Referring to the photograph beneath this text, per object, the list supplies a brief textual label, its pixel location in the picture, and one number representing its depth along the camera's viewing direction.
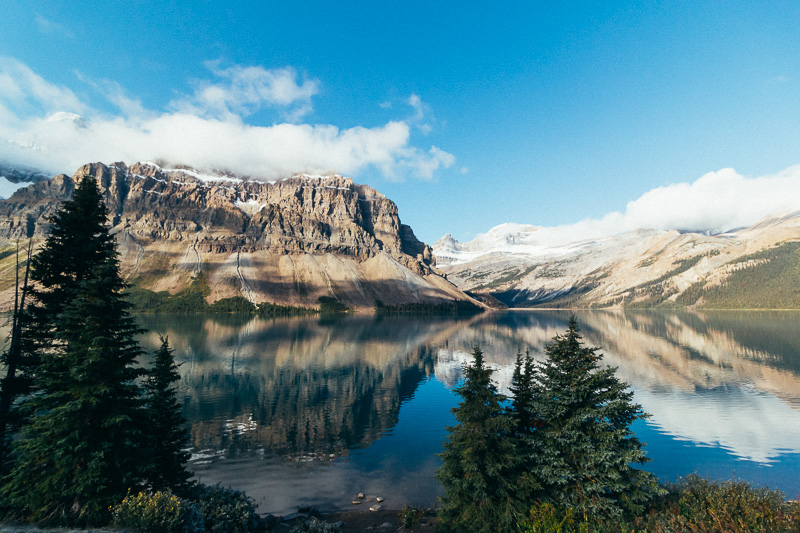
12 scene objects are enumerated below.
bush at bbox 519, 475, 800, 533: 13.41
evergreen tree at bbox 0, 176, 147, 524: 15.19
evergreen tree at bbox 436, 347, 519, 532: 18.25
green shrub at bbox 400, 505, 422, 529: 22.75
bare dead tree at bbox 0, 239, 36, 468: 19.02
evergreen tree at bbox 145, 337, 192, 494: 20.88
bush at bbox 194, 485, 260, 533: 17.33
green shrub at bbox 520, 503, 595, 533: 15.02
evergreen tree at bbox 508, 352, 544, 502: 18.89
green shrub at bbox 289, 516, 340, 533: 19.62
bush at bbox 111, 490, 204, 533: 14.30
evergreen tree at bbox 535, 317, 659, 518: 18.19
